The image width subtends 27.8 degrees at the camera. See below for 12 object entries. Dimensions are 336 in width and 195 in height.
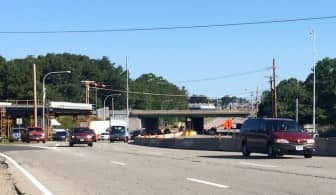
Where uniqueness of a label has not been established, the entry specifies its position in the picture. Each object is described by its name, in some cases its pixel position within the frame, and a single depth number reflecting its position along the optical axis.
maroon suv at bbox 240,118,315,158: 28.20
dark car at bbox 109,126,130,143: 76.81
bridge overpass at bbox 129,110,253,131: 162.25
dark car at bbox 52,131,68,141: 88.56
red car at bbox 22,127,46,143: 71.94
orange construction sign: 65.31
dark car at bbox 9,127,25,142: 86.75
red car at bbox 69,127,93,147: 52.12
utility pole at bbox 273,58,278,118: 84.25
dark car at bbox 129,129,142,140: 103.68
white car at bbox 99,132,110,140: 96.25
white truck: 108.56
